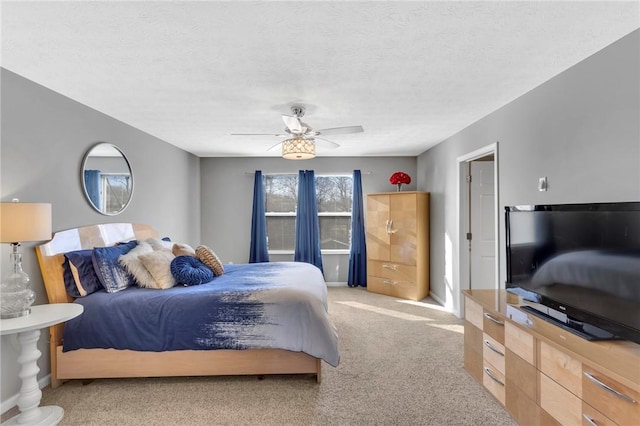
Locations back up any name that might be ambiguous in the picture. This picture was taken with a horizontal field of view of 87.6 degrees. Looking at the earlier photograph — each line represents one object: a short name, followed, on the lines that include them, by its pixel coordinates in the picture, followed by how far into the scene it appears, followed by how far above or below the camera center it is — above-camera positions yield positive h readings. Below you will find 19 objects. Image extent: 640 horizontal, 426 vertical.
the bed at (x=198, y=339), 2.65 -0.98
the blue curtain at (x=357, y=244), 6.09 -0.53
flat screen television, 1.65 -0.30
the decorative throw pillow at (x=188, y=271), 3.02 -0.52
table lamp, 2.01 -0.13
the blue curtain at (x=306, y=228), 6.06 -0.23
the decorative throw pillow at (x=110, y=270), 2.82 -0.47
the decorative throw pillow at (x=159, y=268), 2.95 -0.48
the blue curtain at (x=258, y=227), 6.01 -0.21
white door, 4.29 -0.11
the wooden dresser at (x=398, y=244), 5.31 -0.48
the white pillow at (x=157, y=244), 3.40 -0.30
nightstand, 2.12 -1.02
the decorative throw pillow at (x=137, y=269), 2.95 -0.48
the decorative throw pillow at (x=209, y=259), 3.44 -0.46
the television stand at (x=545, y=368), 1.51 -0.86
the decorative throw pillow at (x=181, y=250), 3.40 -0.36
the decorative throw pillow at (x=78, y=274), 2.75 -0.49
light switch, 2.62 +0.24
